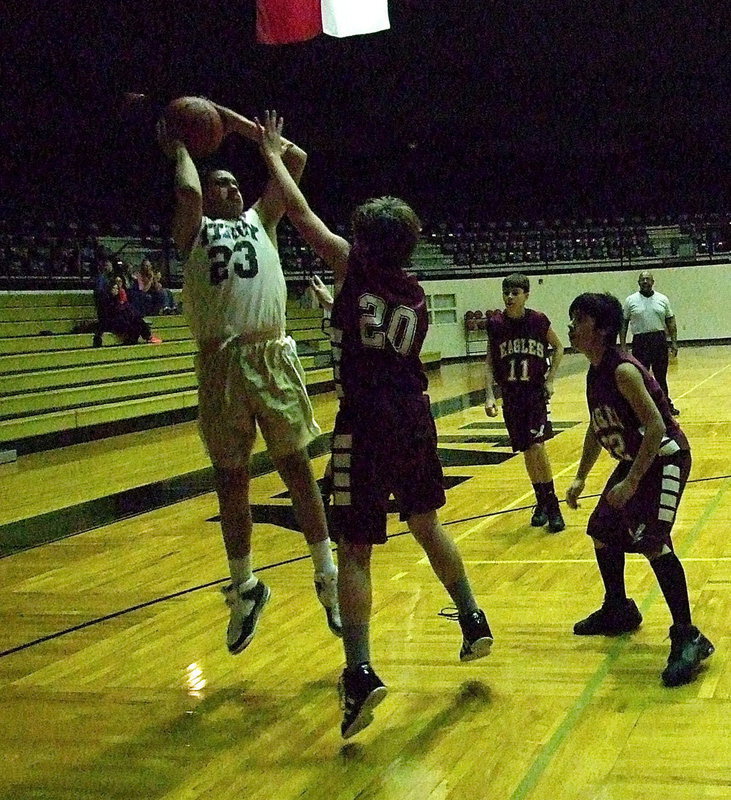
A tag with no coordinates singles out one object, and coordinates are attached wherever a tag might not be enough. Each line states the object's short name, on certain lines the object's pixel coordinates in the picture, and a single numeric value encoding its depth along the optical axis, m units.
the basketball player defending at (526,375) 6.12
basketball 3.51
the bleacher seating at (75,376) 11.30
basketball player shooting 3.66
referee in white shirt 10.70
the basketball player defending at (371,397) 3.11
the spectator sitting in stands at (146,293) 14.80
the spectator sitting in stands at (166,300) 16.13
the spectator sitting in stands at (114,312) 13.57
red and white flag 10.92
